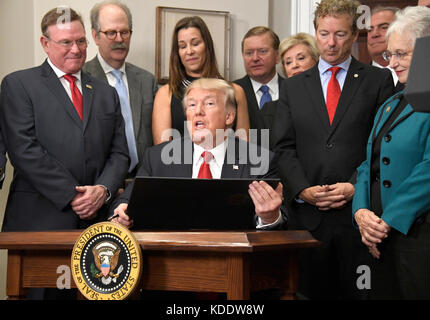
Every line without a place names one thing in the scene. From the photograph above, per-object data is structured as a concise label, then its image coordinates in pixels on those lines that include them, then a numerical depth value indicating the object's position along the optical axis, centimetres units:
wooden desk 206
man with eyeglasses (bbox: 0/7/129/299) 322
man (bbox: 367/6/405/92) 414
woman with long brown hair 373
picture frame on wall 486
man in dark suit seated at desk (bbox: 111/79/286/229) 294
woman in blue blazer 249
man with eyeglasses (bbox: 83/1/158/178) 391
